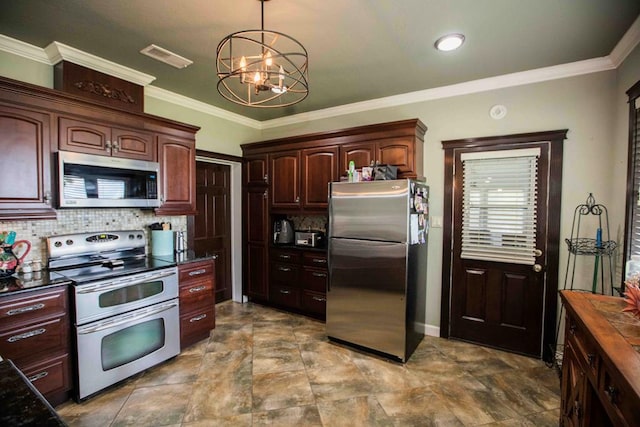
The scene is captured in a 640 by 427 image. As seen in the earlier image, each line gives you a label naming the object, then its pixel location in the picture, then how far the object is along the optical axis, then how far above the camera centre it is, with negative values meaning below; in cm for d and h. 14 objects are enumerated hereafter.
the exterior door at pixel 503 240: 280 -33
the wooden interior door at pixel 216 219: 404 -22
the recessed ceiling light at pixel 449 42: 222 +122
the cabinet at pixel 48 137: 211 +52
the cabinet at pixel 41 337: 189 -88
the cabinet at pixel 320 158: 310 +54
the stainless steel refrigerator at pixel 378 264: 273 -55
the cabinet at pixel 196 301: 291 -96
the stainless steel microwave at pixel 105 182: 235 +18
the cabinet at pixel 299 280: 367 -94
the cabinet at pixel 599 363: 104 -62
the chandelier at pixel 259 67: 160 +124
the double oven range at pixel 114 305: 219 -81
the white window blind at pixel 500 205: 286 +2
